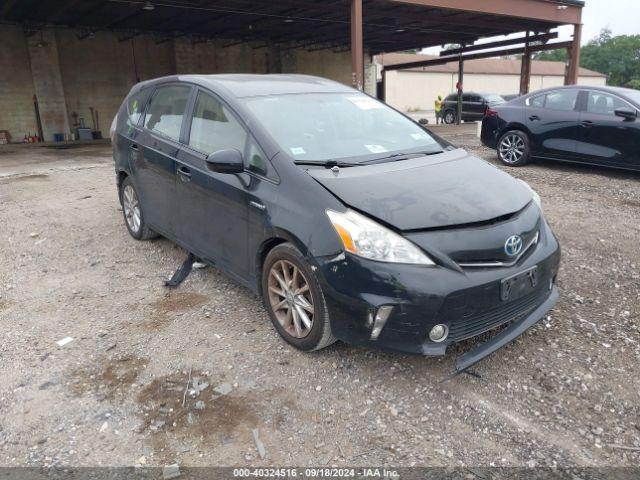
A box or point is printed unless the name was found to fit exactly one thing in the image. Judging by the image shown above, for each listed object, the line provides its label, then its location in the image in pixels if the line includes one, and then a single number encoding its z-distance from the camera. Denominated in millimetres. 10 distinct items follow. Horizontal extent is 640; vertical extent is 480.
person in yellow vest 26375
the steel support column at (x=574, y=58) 17484
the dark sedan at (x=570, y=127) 7500
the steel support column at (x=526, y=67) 20641
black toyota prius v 2652
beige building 44406
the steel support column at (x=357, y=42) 12695
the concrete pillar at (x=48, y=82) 18938
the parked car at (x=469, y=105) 24533
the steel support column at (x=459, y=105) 24667
